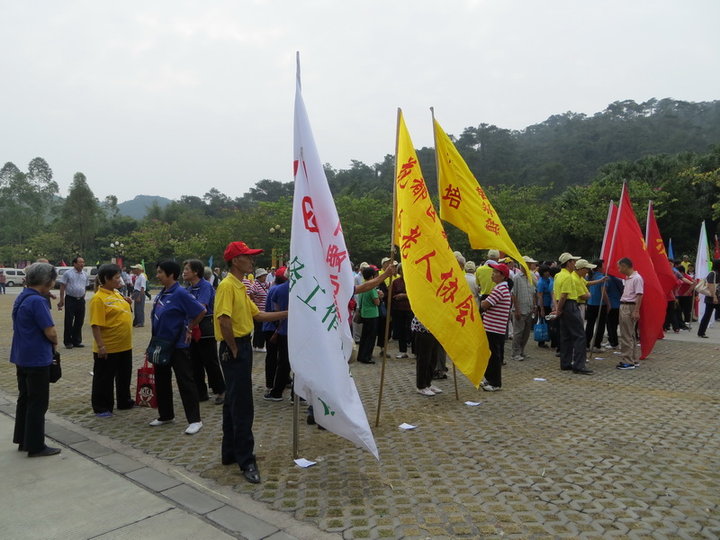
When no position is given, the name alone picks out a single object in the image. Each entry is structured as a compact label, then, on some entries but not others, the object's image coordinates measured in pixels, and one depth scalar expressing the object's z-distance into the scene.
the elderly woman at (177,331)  5.15
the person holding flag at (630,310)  8.62
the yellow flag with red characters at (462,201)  6.41
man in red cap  4.00
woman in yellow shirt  5.54
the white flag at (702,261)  14.56
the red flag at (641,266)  8.77
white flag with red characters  3.93
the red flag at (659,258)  10.84
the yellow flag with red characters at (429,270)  5.35
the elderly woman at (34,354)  4.40
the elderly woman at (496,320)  6.93
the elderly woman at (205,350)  6.41
